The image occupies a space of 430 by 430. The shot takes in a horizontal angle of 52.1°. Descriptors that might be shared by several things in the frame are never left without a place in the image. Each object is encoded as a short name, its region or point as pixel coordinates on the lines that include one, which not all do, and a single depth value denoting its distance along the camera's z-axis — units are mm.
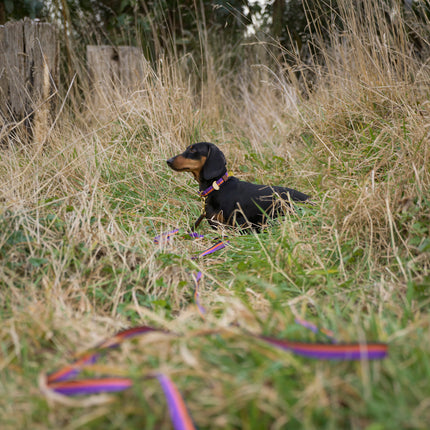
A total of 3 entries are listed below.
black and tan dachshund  2832
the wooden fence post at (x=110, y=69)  3924
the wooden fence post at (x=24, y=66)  3957
